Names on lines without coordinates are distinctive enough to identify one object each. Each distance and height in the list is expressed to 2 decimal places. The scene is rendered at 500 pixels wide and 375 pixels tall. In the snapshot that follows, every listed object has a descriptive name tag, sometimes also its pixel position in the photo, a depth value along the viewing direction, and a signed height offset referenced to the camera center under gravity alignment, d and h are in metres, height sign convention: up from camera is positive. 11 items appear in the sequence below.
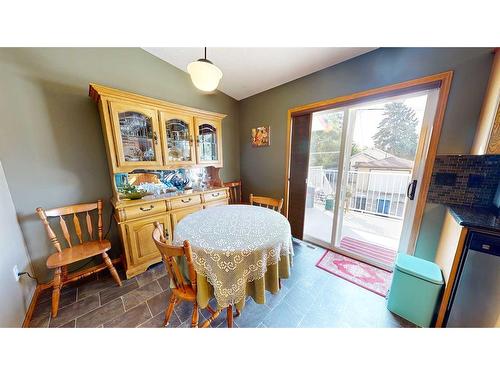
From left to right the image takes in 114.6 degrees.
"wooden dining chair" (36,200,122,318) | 1.36 -0.89
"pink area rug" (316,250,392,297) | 1.64 -1.29
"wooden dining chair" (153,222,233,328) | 0.87 -0.77
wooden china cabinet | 1.60 +0.05
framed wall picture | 2.63 +0.33
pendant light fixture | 1.16 +0.60
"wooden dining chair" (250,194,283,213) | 1.81 -0.53
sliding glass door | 1.63 -0.24
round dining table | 0.96 -0.61
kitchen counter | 0.94 -0.39
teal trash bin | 1.17 -1.00
